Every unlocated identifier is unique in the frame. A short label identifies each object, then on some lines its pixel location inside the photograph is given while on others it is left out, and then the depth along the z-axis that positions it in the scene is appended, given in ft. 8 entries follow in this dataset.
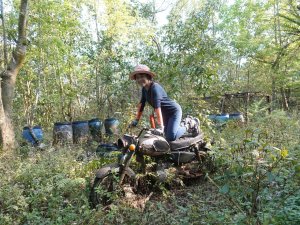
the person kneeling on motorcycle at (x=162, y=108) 10.43
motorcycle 9.58
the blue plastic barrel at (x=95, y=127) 21.76
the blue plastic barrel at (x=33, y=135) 19.89
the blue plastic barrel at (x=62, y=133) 19.86
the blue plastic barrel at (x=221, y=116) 22.36
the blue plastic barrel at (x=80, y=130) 21.62
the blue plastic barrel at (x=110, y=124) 21.48
